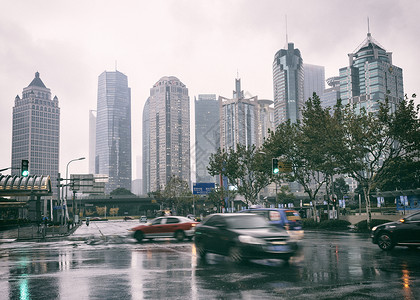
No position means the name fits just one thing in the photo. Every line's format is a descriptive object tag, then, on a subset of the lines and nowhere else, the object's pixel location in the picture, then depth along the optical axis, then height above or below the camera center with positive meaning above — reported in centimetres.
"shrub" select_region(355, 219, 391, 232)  3104 -303
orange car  2477 -244
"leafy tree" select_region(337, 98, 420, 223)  3106 +387
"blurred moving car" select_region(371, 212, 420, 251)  1541 -194
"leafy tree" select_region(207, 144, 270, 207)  5378 +278
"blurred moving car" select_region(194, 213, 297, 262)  1252 -166
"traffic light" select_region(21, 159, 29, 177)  2681 +163
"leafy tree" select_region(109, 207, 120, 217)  16488 -792
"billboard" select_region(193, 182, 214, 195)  7088 +23
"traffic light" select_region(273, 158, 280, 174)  3018 +172
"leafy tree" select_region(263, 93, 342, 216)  3459 +430
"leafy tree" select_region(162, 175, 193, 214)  10700 -112
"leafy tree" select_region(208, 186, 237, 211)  7856 -159
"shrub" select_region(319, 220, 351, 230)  3584 -344
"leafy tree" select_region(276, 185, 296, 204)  14073 -380
